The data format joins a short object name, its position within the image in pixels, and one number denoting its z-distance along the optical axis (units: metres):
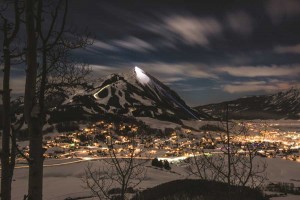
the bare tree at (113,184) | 27.48
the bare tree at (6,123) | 9.61
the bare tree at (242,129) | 17.63
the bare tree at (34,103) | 6.45
